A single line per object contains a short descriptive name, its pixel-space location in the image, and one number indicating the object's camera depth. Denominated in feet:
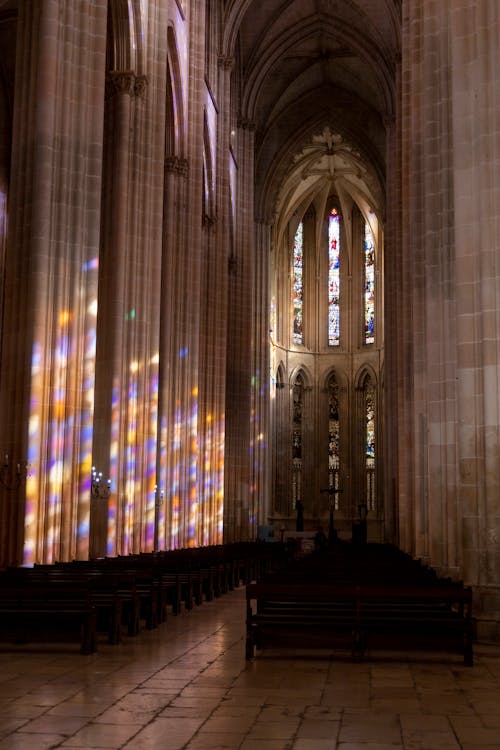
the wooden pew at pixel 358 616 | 34.42
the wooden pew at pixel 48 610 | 35.86
